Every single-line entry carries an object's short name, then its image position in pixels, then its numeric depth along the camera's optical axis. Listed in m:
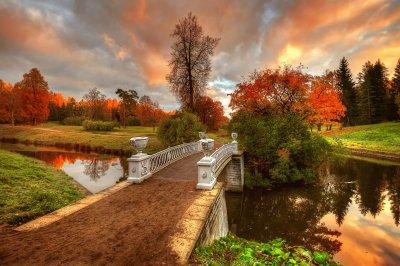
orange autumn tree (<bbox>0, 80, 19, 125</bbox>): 45.41
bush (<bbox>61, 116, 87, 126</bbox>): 58.59
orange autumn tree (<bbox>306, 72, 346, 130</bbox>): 20.75
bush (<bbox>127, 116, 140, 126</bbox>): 63.26
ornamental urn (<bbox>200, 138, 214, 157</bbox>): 8.62
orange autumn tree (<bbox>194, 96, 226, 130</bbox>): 50.58
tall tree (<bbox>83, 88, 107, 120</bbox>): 56.62
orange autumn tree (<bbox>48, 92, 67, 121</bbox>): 65.62
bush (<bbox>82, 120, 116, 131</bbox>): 44.66
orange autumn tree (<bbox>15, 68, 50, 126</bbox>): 46.03
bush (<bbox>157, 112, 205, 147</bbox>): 20.88
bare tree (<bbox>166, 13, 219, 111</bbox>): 23.42
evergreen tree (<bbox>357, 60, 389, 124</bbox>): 46.00
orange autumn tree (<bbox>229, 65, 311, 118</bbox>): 20.23
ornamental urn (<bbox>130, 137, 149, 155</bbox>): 8.88
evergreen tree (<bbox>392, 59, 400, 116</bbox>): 43.98
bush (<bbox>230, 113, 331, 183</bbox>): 17.72
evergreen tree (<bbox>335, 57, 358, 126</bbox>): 50.00
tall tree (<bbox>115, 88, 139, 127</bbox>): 57.79
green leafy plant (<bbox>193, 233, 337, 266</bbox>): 4.59
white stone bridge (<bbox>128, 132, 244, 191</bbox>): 8.48
